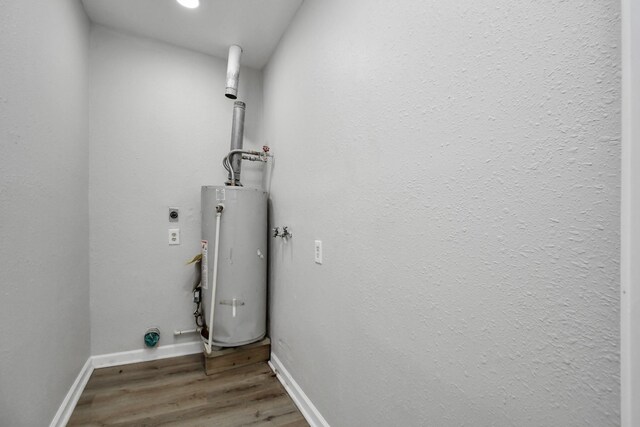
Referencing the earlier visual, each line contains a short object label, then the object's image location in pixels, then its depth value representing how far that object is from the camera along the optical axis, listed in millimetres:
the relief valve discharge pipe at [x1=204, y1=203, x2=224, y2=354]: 1835
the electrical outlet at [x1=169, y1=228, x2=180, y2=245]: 2102
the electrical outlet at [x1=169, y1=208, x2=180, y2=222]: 2094
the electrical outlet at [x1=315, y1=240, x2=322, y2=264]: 1434
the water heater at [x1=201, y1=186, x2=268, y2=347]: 1875
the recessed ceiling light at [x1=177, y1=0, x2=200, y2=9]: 1644
